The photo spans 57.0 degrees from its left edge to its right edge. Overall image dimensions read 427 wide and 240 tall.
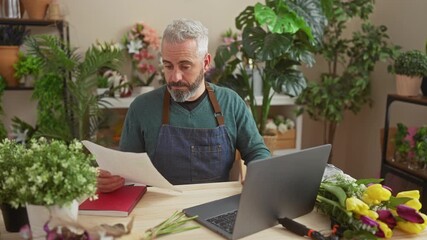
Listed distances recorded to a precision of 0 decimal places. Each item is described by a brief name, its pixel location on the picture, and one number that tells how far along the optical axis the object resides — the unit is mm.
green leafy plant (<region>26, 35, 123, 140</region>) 2672
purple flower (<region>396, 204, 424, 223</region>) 1000
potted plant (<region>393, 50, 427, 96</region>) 2428
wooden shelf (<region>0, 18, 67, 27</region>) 2718
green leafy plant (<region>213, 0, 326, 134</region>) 2504
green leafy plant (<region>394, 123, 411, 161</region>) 2477
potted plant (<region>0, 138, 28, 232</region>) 834
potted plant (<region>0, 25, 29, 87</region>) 2789
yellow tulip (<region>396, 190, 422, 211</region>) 1037
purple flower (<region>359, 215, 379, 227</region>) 949
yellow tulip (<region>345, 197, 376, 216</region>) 979
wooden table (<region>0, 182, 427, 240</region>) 998
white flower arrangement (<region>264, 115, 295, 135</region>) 3182
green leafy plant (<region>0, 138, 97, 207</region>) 796
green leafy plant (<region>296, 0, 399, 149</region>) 3012
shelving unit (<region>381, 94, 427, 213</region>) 2318
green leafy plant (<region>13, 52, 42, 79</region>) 2799
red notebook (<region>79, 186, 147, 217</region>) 1099
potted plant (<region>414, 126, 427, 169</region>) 2311
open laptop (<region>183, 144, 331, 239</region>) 914
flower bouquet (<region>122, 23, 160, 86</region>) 3070
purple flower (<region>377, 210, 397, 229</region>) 1006
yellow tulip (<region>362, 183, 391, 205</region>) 1026
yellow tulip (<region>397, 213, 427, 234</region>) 1009
